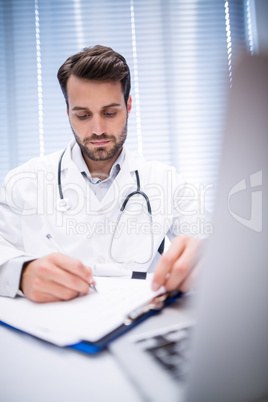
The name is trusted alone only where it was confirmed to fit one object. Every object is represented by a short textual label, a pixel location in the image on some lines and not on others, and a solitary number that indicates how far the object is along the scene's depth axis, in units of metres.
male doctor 0.96
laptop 0.19
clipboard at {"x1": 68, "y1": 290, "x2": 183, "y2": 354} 0.33
